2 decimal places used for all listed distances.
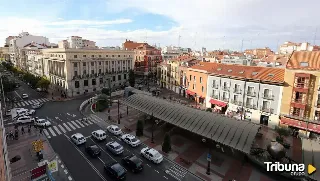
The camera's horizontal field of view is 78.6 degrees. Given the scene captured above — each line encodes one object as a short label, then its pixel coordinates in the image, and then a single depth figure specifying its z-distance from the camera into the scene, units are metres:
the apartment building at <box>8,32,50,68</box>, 130.06
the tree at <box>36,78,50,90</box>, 72.26
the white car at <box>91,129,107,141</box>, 37.51
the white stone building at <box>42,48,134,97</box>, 71.75
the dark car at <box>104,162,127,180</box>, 25.98
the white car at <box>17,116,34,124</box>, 45.41
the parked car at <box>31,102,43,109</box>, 57.08
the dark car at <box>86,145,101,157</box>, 31.75
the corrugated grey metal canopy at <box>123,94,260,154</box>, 28.75
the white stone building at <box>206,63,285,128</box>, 44.28
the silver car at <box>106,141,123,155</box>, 32.53
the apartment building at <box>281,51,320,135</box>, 38.78
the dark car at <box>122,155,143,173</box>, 28.02
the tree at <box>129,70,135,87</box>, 86.13
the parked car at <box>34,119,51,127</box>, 43.96
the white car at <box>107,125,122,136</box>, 40.06
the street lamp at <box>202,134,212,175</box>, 28.02
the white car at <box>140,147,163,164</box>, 30.30
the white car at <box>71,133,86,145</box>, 35.94
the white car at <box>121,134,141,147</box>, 35.45
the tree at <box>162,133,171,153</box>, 33.26
